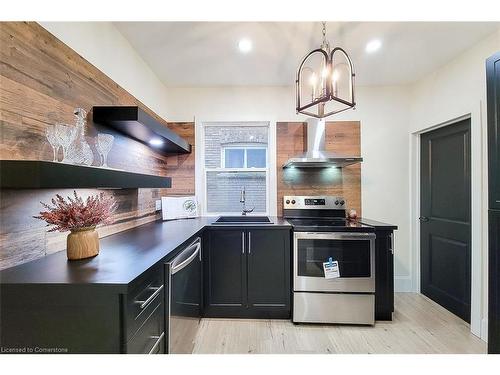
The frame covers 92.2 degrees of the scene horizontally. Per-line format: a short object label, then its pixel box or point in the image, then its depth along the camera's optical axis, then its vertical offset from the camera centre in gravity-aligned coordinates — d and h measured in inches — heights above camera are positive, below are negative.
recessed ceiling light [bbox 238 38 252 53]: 84.2 +51.6
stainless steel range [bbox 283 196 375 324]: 90.1 -32.3
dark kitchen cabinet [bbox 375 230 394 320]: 92.0 -32.4
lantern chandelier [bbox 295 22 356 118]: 59.7 +27.3
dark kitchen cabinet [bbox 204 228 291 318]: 93.7 -32.9
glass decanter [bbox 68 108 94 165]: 51.2 +9.0
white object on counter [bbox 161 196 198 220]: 112.4 -9.1
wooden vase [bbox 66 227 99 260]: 47.9 -11.2
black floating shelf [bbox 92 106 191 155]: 63.3 +18.4
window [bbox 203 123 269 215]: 125.5 +13.3
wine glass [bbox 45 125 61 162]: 46.3 +10.0
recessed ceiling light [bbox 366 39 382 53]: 84.9 +51.9
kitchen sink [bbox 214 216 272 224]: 105.7 -14.4
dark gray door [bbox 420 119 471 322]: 93.6 -12.5
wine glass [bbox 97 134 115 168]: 61.7 +11.5
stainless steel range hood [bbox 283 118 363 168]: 101.6 +15.0
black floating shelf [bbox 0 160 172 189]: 34.8 +2.1
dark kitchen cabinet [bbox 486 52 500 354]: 60.2 -2.5
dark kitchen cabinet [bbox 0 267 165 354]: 35.7 -19.5
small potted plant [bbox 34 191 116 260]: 45.3 -6.2
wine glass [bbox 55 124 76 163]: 47.6 +10.6
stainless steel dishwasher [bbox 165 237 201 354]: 53.7 -29.2
